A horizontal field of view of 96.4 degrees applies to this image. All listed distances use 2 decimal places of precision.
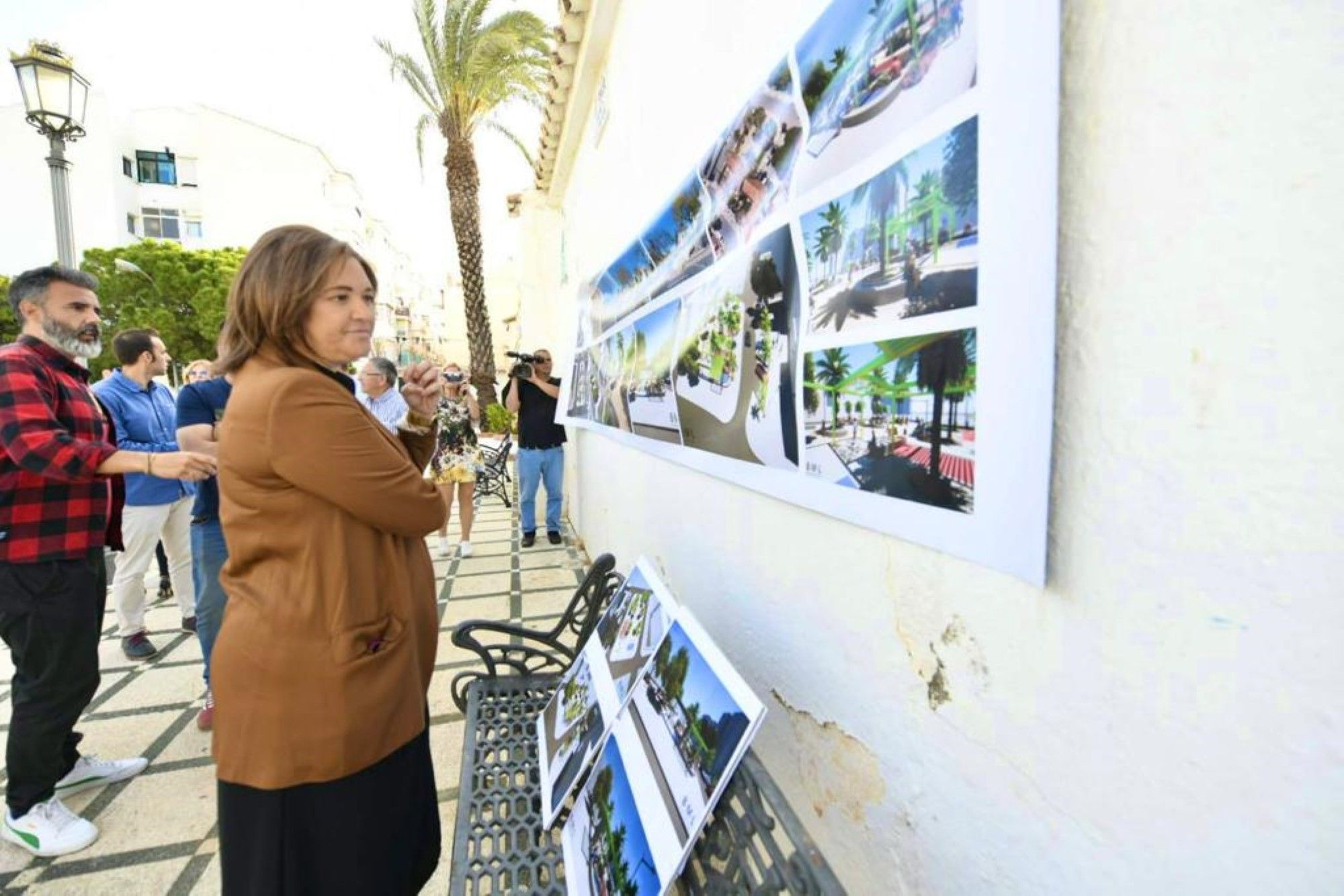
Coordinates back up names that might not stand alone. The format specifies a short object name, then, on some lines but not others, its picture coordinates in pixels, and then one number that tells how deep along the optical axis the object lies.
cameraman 5.82
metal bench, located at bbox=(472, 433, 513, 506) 8.82
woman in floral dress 5.43
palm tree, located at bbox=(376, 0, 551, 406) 11.00
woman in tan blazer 1.25
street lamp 4.97
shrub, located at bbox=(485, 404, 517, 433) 13.98
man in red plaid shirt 2.06
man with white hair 4.48
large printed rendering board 0.75
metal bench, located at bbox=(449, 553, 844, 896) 1.00
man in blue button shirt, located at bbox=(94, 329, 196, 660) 3.50
